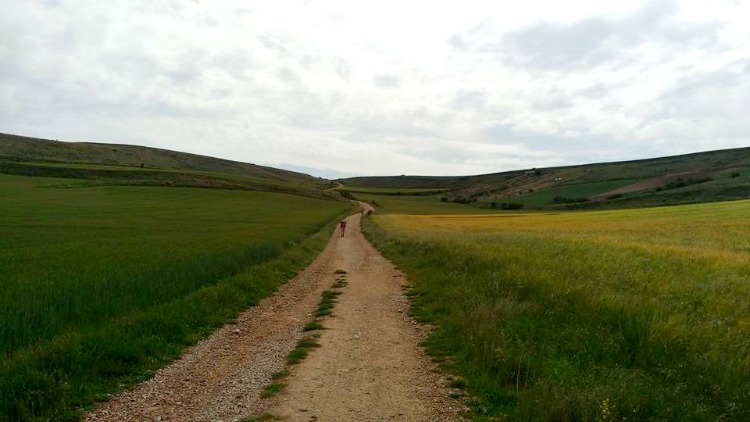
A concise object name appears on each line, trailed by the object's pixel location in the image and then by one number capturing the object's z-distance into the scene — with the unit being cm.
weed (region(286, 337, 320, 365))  887
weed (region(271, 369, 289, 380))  796
